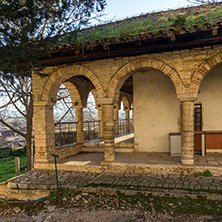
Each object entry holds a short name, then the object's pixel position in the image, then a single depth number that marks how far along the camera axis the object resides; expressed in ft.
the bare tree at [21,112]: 28.25
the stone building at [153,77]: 17.29
